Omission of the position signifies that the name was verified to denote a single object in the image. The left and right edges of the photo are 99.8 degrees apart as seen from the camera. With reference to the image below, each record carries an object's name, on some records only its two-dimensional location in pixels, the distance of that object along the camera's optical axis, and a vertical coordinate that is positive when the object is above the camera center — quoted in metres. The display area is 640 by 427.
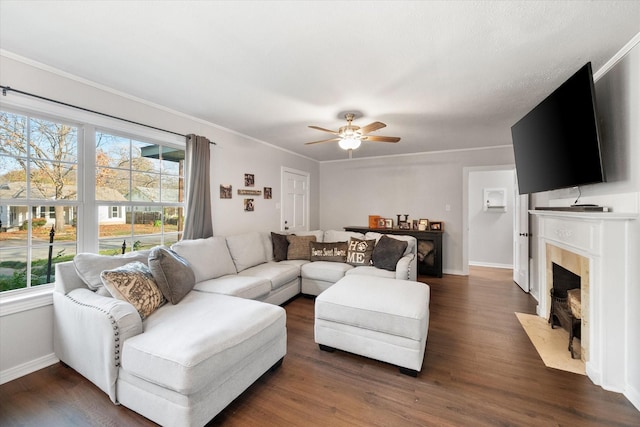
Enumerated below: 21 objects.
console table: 4.89 -0.66
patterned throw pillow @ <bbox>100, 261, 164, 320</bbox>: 1.95 -0.54
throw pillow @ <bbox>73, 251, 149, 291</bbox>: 2.11 -0.41
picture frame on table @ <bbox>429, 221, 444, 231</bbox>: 5.12 -0.22
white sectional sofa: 1.49 -0.77
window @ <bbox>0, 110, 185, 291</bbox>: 2.13 +0.21
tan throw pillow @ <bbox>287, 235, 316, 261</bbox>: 4.15 -0.50
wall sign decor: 4.15 +0.36
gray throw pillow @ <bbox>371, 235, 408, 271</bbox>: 3.58 -0.52
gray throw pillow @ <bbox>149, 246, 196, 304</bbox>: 2.22 -0.51
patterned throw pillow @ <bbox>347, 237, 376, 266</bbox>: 3.84 -0.54
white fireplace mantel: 1.83 -0.56
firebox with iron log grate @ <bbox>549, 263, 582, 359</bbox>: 2.70 -0.86
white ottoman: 2.06 -0.88
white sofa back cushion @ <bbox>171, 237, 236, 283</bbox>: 2.89 -0.47
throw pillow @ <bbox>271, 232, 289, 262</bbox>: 4.14 -0.49
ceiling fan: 3.06 +0.92
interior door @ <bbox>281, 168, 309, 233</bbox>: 5.20 +0.29
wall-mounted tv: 1.90 +0.63
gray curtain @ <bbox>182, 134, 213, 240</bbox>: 3.26 +0.31
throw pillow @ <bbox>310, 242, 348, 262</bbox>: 4.01 -0.56
